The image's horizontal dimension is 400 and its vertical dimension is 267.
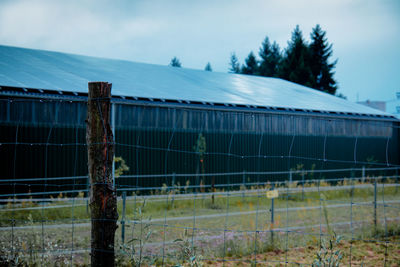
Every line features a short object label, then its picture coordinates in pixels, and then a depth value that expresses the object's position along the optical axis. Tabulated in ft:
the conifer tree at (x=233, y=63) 282.85
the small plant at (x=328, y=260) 15.30
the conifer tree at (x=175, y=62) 314.14
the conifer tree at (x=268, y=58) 222.07
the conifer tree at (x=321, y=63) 178.81
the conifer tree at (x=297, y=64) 173.47
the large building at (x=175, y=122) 49.16
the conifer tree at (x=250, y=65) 233.96
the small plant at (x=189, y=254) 15.48
